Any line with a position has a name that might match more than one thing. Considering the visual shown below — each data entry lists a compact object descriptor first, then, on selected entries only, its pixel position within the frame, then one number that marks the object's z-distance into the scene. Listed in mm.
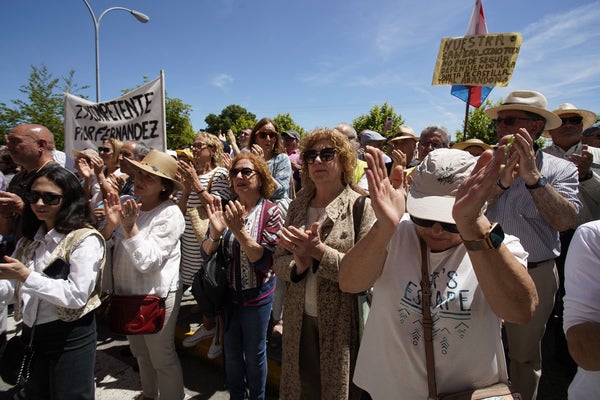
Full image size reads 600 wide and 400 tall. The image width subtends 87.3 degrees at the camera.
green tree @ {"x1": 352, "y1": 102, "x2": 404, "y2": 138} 30625
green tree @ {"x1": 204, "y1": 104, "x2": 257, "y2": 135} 65938
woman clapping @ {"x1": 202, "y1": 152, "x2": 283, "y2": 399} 2527
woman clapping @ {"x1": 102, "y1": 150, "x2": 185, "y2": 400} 2379
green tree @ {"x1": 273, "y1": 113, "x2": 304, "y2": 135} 40938
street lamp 12281
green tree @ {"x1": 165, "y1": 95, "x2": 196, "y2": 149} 21672
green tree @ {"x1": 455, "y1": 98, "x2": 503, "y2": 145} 26312
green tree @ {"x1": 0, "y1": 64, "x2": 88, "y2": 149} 14828
